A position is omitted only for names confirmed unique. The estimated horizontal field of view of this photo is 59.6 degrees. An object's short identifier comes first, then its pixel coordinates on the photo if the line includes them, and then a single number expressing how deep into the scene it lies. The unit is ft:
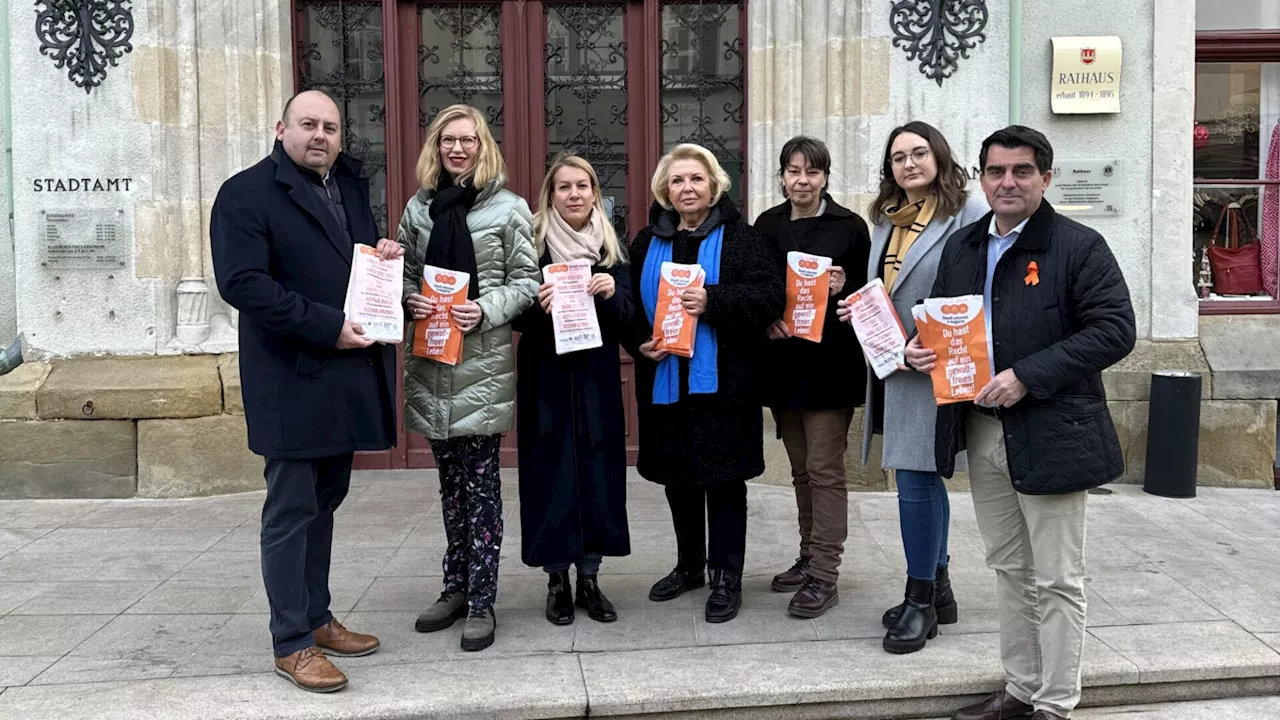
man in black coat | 12.06
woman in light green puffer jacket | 13.47
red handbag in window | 24.21
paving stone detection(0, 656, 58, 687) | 12.77
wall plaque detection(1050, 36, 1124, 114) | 22.22
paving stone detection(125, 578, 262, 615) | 15.26
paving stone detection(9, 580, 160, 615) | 15.30
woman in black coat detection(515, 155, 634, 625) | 14.17
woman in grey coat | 13.39
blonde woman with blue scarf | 14.34
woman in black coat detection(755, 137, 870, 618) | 14.71
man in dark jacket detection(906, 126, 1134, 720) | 10.75
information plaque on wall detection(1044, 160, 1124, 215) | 22.52
